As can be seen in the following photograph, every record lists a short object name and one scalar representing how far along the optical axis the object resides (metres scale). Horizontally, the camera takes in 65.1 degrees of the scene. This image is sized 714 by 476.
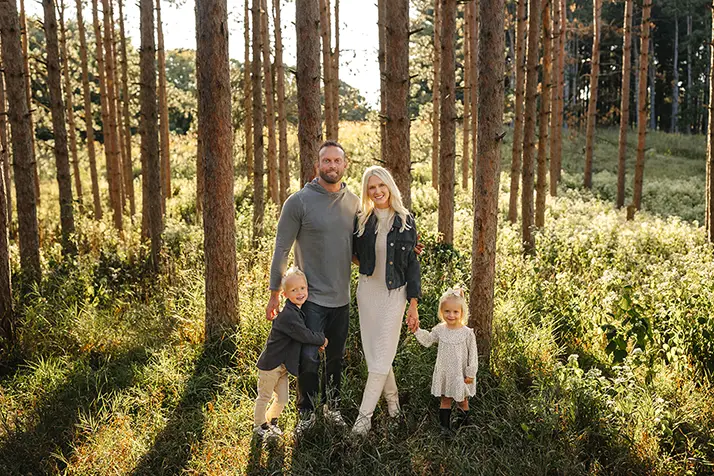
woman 4.57
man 4.58
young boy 4.43
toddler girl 4.69
